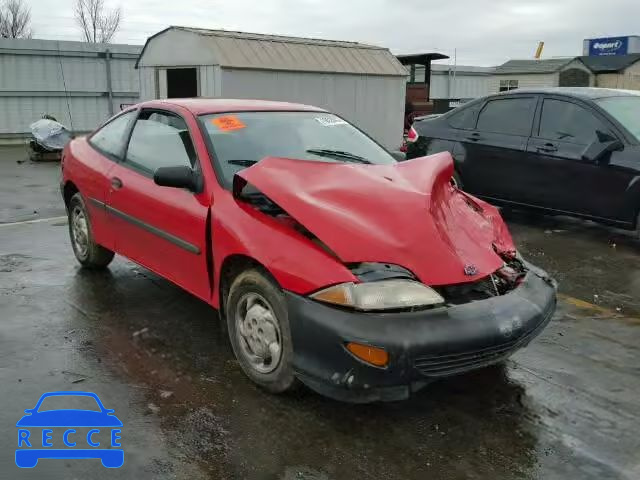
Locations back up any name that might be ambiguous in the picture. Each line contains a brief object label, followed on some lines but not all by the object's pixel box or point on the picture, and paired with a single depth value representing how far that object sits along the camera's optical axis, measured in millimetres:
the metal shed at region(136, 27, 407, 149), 12242
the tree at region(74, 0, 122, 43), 49438
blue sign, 46438
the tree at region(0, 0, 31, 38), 45375
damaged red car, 2742
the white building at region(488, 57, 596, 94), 31656
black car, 6180
